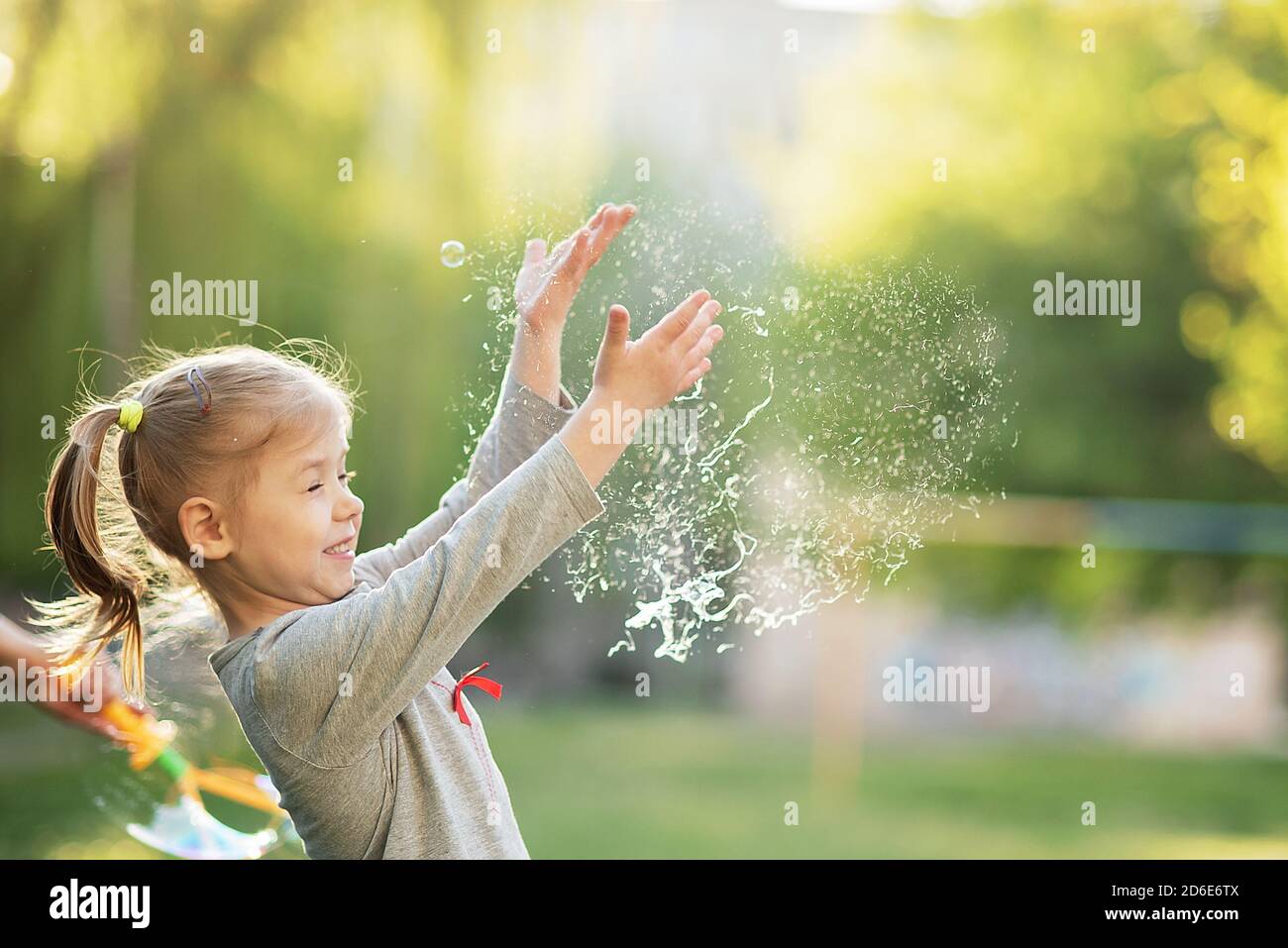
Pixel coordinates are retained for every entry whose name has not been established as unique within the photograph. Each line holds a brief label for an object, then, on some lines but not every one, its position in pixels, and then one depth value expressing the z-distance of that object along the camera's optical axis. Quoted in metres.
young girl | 1.07
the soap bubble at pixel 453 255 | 1.50
